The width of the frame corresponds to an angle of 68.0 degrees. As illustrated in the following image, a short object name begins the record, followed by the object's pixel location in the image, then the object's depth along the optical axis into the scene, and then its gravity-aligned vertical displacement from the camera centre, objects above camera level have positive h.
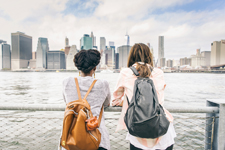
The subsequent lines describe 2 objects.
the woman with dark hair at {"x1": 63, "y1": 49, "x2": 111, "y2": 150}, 1.61 -0.17
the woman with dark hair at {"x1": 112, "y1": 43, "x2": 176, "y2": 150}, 1.59 -0.14
